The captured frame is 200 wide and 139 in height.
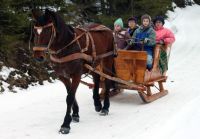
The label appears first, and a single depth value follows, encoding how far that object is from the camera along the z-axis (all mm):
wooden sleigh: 8734
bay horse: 6602
